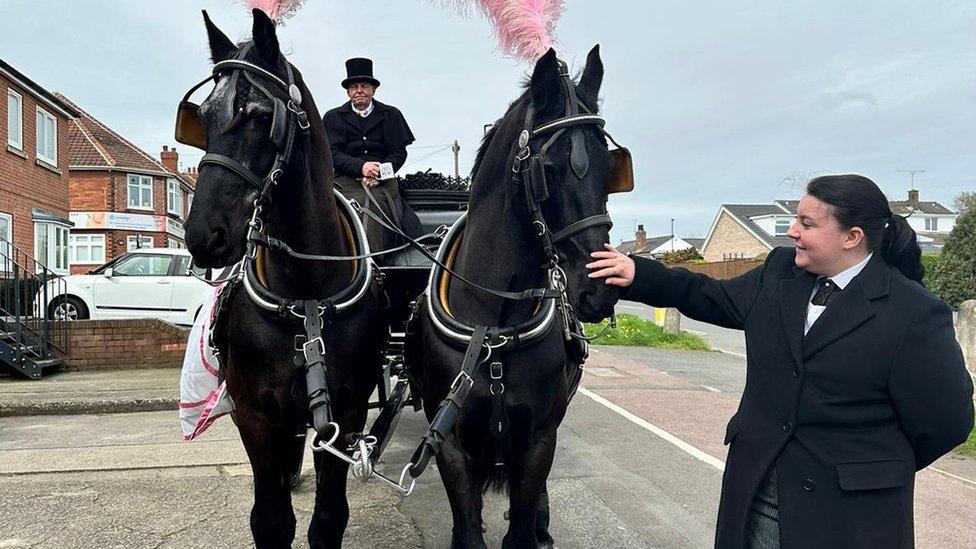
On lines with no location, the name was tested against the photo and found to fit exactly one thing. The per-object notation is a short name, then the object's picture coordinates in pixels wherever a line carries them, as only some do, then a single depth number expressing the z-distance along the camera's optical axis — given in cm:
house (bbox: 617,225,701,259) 7319
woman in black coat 201
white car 1249
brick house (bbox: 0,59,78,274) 1578
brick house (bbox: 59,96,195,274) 3192
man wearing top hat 413
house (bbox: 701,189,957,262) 4834
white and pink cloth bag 361
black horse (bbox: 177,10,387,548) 239
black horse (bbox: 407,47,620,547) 237
